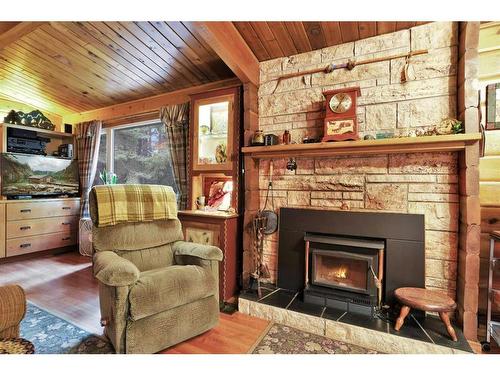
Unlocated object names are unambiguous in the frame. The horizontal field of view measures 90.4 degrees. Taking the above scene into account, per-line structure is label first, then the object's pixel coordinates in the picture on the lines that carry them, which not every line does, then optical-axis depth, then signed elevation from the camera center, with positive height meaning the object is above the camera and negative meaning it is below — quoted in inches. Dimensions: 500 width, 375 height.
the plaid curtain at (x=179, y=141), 116.6 +19.9
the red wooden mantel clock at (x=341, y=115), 77.8 +22.1
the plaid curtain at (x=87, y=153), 154.2 +18.7
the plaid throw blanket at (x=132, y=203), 71.4 -6.5
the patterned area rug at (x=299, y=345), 64.4 -43.5
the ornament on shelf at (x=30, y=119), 137.5 +35.8
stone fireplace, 66.2 +5.3
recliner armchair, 55.9 -25.4
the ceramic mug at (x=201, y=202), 102.4 -7.9
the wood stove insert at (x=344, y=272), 74.4 -28.3
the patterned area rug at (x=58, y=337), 63.3 -42.7
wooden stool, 61.1 -29.8
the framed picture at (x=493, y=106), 71.3 +23.0
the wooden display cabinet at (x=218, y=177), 89.9 +2.6
